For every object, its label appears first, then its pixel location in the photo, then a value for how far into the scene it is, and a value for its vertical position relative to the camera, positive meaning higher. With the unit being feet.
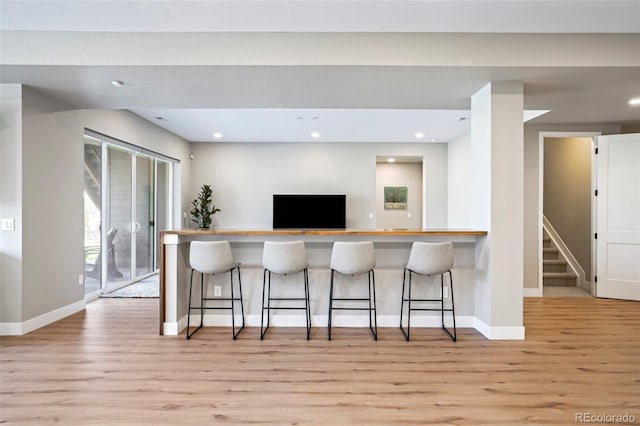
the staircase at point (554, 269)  17.75 -3.31
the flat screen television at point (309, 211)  23.32 -0.05
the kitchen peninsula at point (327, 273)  11.18 -2.17
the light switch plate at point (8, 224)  10.60 -0.45
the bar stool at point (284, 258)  10.08 -1.50
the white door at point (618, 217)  14.66 -0.30
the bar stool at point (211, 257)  10.02 -1.48
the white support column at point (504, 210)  10.16 +0.01
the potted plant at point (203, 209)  22.43 +0.10
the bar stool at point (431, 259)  9.95 -1.50
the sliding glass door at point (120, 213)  15.17 -0.16
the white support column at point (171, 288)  10.56 -2.55
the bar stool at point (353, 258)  10.02 -1.50
